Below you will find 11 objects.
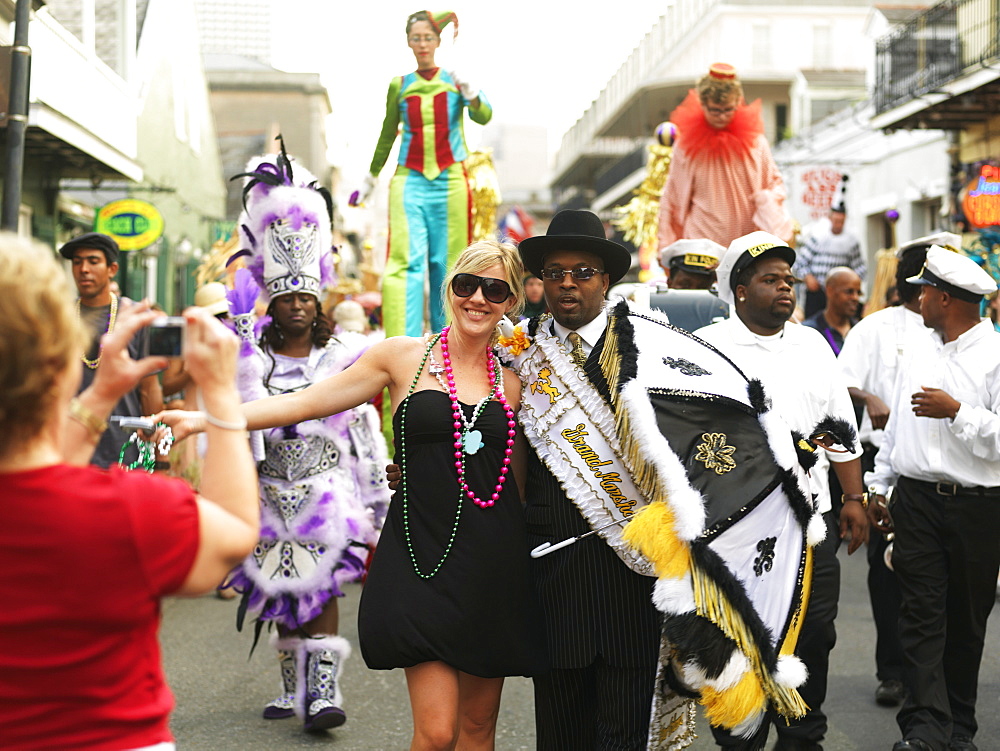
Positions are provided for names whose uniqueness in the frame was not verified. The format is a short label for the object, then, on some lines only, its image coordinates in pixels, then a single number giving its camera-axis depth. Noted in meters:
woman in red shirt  2.04
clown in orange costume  8.20
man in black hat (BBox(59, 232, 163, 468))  6.65
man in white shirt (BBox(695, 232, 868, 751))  4.88
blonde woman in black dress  3.82
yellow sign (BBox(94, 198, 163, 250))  17.67
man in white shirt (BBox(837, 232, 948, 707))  6.20
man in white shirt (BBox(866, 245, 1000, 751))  5.07
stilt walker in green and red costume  7.96
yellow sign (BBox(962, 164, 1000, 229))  10.12
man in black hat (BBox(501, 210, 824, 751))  3.64
